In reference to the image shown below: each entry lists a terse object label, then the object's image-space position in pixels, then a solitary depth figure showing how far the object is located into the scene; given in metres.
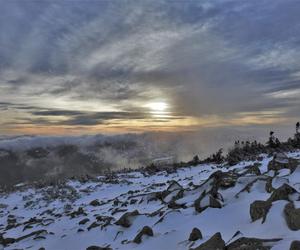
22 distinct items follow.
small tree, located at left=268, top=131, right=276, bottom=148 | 28.09
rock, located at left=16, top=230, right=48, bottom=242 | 11.59
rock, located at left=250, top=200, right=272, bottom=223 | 6.02
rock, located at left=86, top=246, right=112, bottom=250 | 7.81
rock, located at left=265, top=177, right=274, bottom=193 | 7.65
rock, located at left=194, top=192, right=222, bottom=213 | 7.67
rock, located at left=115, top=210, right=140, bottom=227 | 9.27
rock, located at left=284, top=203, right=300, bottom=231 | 5.26
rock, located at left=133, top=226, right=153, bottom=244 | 7.46
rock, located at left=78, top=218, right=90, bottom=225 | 11.73
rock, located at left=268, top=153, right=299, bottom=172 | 9.30
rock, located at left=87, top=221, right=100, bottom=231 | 10.56
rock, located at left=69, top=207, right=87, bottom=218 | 13.78
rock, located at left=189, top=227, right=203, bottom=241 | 6.34
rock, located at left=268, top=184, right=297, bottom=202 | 6.43
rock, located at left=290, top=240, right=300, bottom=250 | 4.53
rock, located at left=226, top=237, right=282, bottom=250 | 4.89
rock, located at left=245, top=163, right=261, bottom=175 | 10.69
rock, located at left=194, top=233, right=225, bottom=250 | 5.40
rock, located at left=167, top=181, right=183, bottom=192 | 11.48
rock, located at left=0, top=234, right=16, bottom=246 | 11.60
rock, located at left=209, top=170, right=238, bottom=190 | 8.86
